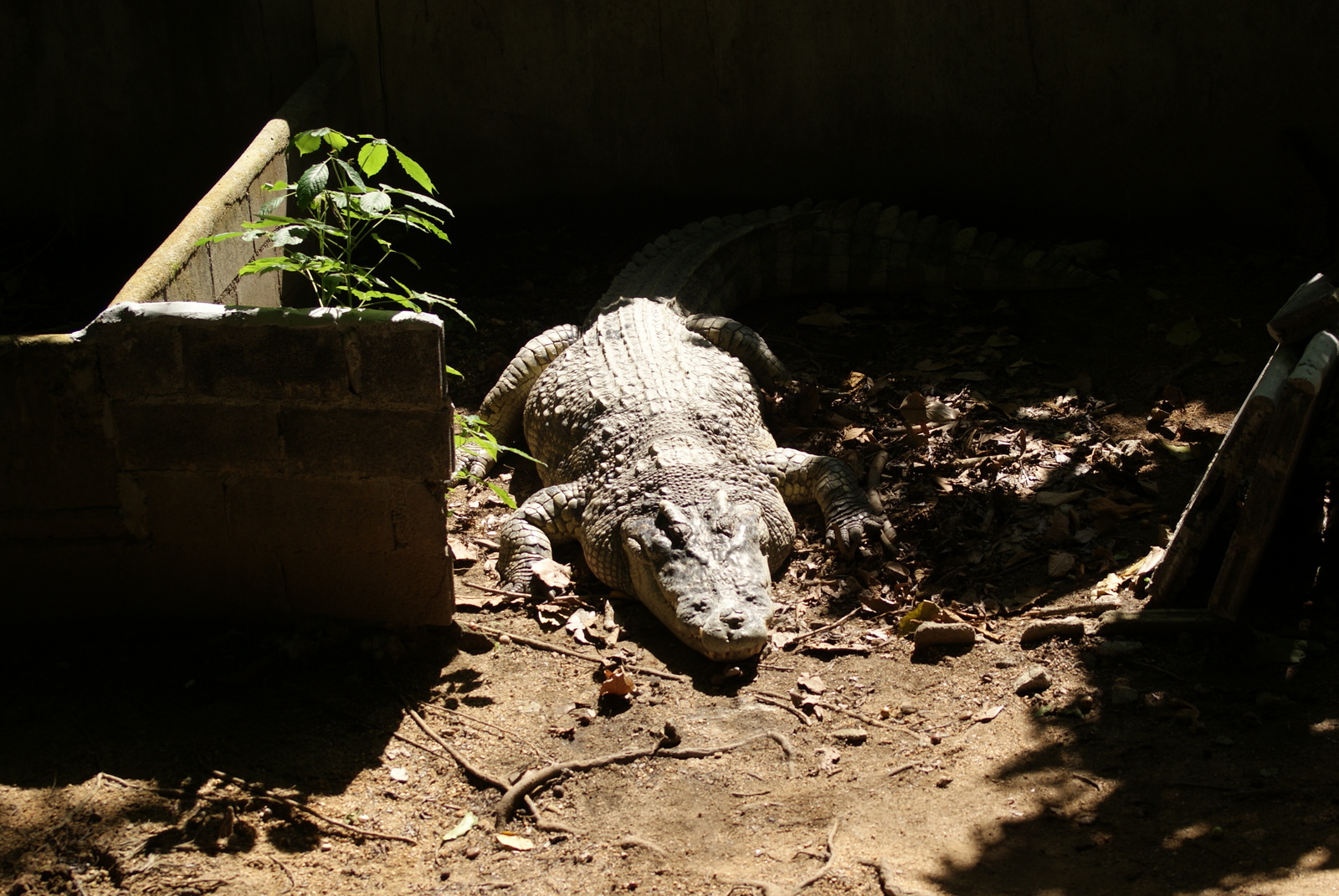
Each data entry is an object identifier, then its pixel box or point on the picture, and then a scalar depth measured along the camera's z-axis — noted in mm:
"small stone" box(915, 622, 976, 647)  3996
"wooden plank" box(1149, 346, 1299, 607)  3408
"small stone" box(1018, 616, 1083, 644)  3816
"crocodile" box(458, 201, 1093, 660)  4492
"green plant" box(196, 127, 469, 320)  3482
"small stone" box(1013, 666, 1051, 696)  3602
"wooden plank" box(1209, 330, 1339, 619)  3230
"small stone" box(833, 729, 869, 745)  3573
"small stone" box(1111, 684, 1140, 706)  3422
